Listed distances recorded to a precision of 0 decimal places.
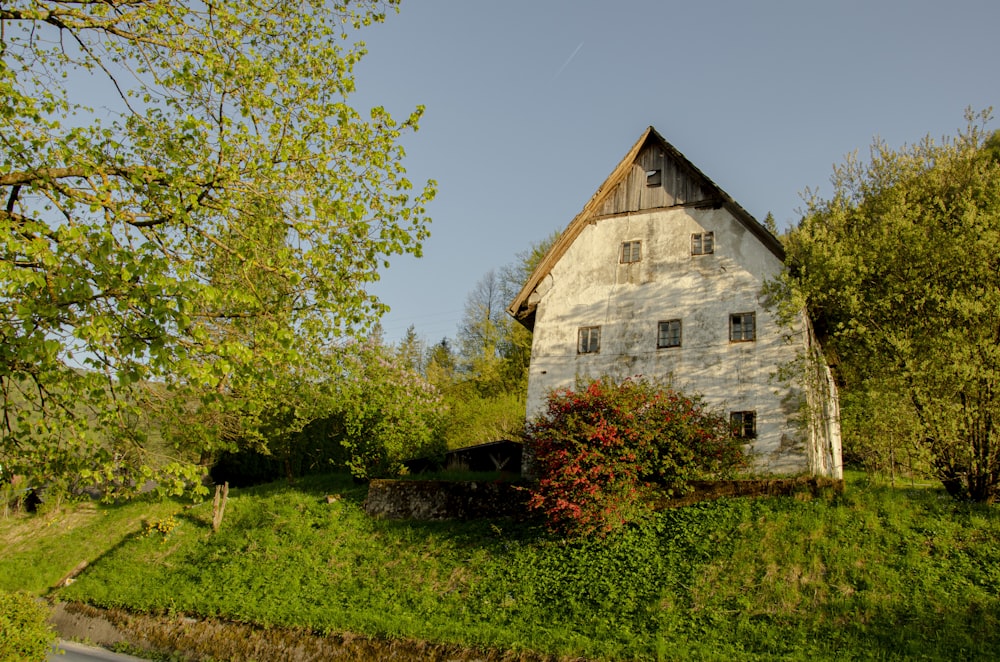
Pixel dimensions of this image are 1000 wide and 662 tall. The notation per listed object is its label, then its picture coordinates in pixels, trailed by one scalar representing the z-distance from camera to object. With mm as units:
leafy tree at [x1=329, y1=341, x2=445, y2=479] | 26438
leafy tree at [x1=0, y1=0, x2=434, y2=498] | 8266
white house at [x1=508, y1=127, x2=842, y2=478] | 21453
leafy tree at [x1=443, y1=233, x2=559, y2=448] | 33812
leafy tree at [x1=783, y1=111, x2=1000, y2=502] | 17031
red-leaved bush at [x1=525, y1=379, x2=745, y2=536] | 18172
